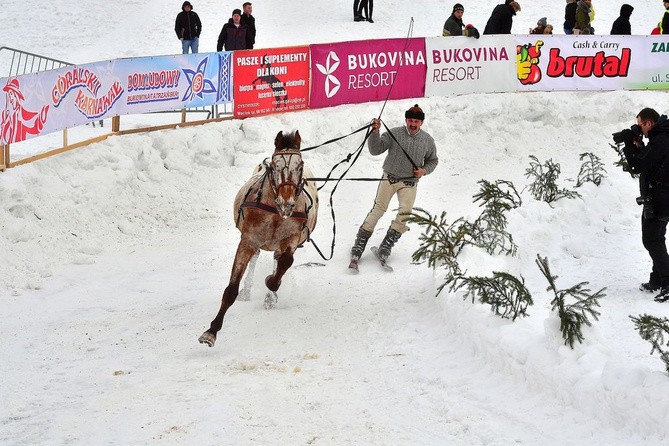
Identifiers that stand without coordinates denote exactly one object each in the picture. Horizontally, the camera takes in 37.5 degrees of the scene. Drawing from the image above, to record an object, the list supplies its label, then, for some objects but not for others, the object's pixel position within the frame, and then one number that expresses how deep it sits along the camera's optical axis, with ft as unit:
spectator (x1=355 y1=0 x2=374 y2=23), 89.76
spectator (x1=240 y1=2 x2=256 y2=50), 67.87
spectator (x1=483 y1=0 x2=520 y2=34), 69.10
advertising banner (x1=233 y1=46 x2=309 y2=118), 57.30
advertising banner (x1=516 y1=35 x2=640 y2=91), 66.44
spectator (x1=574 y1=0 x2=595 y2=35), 72.59
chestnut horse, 30.12
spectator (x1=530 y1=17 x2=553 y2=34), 69.97
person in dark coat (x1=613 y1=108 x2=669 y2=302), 32.58
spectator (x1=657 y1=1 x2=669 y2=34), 70.59
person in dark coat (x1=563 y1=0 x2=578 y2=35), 75.05
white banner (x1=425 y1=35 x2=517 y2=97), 64.34
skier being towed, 39.32
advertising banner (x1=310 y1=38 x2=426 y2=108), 60.59
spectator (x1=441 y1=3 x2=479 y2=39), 67.41
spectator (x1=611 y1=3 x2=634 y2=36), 72.08
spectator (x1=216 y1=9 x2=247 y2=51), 66.59
